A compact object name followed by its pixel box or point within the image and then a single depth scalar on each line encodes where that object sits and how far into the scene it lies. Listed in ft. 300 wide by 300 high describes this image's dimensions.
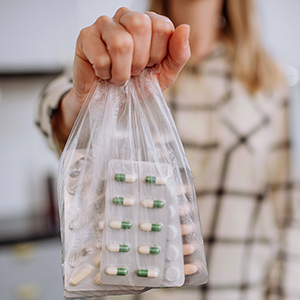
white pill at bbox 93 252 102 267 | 1.12
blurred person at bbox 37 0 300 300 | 2.78
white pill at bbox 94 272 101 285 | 1.10
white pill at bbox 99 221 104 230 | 1.13
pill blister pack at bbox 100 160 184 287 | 1.10
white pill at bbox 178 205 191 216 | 1.16
